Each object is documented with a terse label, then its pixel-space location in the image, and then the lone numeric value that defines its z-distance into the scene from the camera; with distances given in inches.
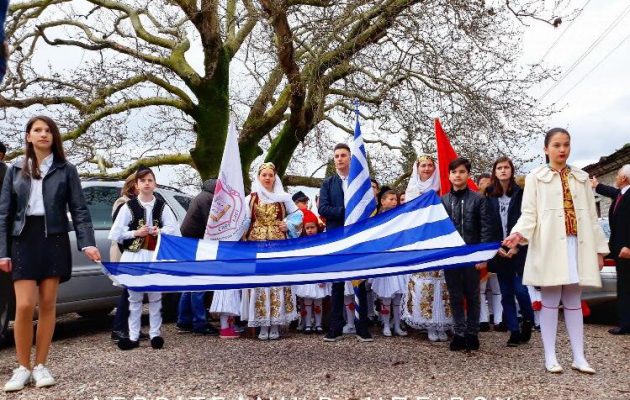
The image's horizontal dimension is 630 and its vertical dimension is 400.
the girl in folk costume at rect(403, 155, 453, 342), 246.5
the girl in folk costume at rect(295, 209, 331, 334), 279.0
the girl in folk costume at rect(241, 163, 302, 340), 260.5
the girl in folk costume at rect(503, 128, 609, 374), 181.6
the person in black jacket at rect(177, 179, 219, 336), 278.4
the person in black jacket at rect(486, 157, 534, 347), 236.7
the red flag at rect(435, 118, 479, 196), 264.1
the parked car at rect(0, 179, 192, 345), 259.4
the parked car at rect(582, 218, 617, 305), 288.7
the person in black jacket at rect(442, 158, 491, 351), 223.3
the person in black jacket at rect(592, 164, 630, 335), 269.9
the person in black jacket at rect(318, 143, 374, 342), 250.4
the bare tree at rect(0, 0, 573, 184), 406.0
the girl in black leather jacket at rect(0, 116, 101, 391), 176.9
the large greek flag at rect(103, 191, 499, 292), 182.9
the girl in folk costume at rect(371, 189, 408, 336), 267.3
